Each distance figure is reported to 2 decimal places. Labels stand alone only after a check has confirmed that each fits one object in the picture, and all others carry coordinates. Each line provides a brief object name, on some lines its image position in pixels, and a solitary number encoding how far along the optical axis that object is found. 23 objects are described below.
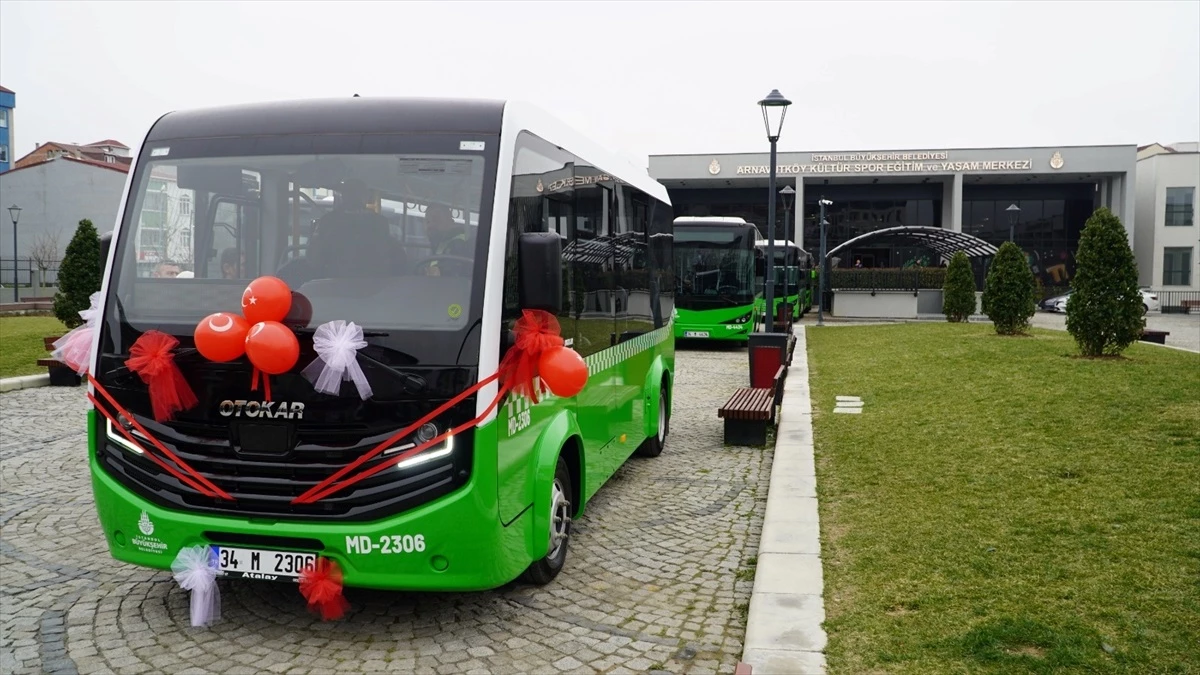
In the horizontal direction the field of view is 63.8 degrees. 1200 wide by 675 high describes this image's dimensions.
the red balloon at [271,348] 4.38
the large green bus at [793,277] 27.07
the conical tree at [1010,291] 22.08
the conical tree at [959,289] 30.27
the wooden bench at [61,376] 15.26
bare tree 50.30
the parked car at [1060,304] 48.28
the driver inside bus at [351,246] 4.83
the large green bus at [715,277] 23.55
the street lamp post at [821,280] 34.56
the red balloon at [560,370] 5.10
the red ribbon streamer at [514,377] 4.52
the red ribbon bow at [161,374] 4.66
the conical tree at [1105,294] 15.23
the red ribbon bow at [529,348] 4.90
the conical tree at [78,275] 19.20
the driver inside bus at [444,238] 4.77
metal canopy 40.34
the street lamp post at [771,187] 16.72
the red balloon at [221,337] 4.48
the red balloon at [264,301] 4.51
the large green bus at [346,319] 4.55
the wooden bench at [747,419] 10.43
